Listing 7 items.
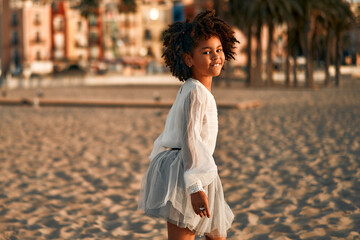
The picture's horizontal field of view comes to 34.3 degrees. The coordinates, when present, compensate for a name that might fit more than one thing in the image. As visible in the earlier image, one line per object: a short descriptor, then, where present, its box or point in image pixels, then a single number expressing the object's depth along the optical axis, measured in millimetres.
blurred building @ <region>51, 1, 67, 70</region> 88812
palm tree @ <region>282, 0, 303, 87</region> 37438
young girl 2807
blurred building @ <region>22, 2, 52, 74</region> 87062
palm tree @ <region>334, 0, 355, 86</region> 39125
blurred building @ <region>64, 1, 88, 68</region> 90125
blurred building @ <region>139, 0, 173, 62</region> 105938
